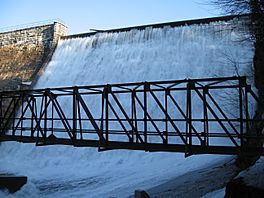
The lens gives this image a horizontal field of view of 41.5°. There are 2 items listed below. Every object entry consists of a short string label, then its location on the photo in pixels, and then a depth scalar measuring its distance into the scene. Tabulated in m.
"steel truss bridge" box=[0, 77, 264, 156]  7.19
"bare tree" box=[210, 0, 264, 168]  8.33
